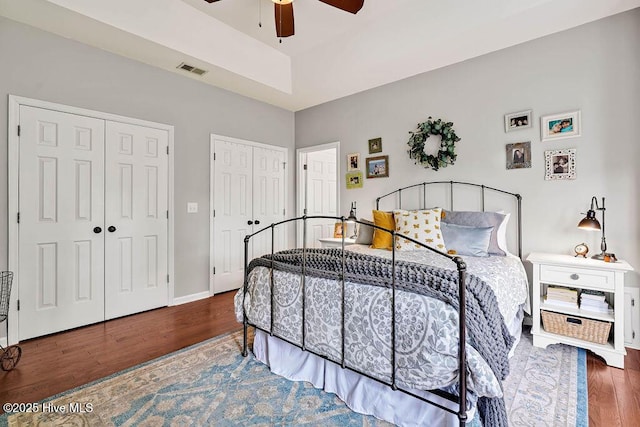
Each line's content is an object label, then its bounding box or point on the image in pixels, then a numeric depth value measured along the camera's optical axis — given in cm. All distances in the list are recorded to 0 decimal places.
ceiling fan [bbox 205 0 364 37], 234
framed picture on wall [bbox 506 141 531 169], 283
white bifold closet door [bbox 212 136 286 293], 392
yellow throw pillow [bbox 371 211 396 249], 290
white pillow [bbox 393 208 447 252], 267
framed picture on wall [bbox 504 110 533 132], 282
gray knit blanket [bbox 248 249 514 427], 132
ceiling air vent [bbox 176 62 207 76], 327
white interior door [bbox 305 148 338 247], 500
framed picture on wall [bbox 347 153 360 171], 410
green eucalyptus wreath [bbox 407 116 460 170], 324
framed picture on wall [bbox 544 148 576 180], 262
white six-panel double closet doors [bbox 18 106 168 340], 259
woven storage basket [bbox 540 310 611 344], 220
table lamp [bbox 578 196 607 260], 229
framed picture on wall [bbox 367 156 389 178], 382
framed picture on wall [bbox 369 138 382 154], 388
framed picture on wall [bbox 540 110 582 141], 260
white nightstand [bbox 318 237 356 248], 378
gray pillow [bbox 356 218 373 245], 323
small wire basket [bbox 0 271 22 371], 216
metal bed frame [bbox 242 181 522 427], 123
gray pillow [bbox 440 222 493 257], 253
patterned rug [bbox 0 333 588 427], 158
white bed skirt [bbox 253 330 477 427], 146
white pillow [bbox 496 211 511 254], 267
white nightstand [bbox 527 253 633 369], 212
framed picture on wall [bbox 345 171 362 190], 409
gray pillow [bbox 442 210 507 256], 264
